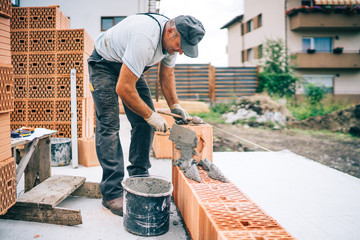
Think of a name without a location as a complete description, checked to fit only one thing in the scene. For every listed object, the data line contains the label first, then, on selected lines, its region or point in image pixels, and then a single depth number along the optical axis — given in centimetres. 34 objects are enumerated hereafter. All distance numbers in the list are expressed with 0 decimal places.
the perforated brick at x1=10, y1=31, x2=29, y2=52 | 459
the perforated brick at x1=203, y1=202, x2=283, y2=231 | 141
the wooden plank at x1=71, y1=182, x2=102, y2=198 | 271
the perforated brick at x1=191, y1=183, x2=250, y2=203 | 175
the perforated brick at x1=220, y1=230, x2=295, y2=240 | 130
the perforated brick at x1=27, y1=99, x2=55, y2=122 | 462
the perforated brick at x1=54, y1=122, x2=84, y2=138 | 463
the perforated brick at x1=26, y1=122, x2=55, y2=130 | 459
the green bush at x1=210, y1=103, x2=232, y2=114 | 1346
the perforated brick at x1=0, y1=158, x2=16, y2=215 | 181
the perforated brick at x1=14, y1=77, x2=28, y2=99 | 459
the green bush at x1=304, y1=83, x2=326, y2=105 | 1507
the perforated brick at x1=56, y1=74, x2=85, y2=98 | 461
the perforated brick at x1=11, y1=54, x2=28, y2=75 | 458
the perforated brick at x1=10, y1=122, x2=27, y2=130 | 457
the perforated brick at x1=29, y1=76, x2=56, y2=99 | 462
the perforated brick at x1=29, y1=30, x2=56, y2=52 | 462
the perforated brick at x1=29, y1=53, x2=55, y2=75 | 461
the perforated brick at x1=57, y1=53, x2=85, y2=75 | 462
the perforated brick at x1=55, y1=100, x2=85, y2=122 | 462
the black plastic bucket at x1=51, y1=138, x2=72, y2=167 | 391
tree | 1513
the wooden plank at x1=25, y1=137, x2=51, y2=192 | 278
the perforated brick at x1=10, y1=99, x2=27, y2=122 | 458
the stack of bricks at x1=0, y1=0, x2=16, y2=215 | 182
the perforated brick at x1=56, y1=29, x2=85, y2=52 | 462
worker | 202
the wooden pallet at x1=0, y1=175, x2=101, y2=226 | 209
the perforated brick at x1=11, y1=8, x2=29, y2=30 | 465
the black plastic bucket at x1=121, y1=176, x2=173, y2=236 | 194
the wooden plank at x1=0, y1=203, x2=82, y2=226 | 209
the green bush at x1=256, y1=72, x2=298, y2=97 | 1509
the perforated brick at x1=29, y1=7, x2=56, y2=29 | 469
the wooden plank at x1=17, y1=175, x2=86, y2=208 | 212
